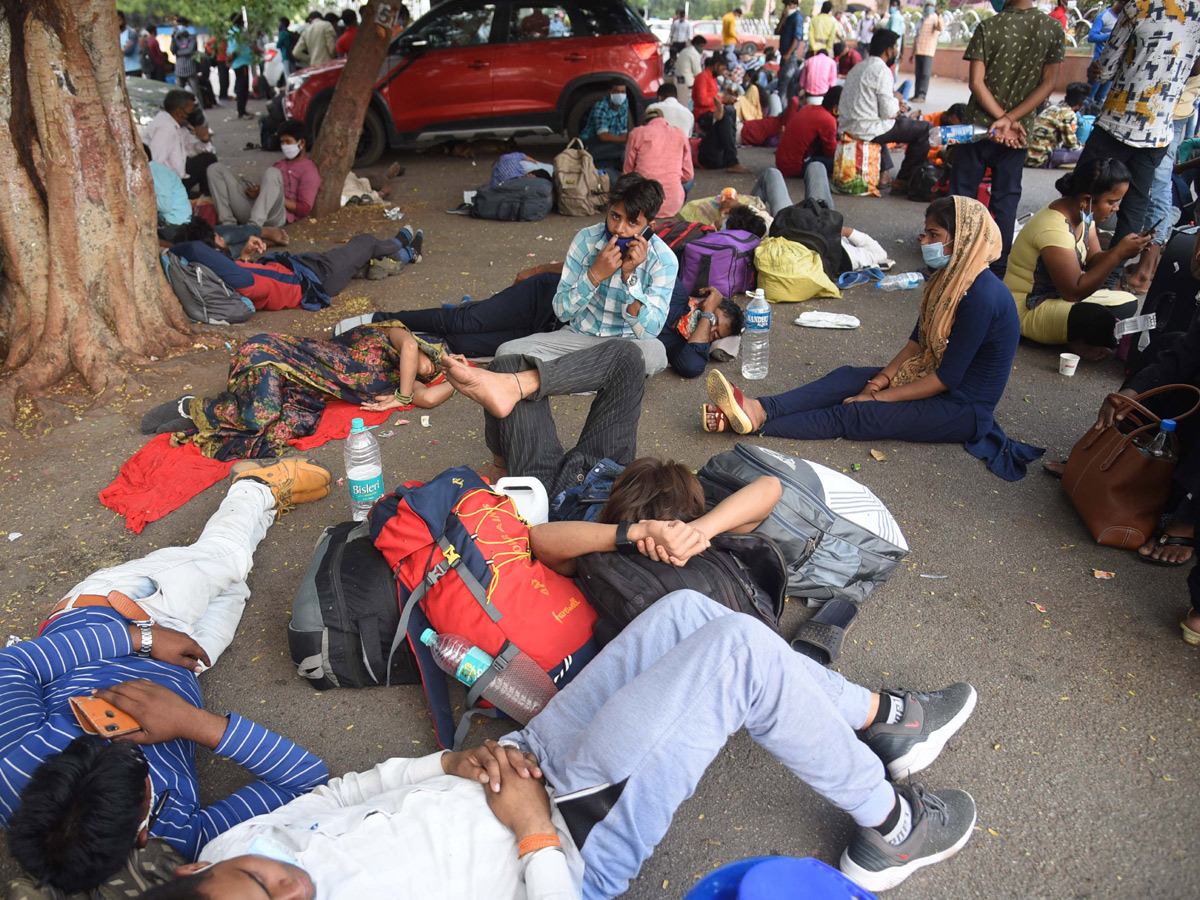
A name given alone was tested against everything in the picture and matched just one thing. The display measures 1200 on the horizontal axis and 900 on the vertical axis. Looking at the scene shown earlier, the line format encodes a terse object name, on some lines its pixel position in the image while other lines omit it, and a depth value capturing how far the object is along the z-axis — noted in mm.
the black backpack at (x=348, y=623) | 2531
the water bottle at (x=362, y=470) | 3373
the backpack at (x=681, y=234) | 5864
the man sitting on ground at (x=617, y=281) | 3910
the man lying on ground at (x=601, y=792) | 1724
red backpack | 2359
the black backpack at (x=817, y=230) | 6039
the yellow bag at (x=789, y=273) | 5816
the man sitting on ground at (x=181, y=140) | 7617
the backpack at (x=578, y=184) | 7922
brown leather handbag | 3074
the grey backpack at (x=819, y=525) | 2801
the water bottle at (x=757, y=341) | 4781
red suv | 9641
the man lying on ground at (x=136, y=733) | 1609
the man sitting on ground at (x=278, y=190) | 7258
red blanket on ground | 3584
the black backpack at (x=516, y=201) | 7926
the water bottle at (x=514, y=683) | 2311
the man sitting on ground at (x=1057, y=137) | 9250
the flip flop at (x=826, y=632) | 2643
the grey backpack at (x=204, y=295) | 5262
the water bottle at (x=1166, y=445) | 3016
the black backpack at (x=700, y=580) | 2312
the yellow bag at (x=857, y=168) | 8680
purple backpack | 5609
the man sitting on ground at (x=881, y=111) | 8156
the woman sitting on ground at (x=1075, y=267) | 4309
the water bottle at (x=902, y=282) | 6055
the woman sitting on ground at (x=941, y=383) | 3684
